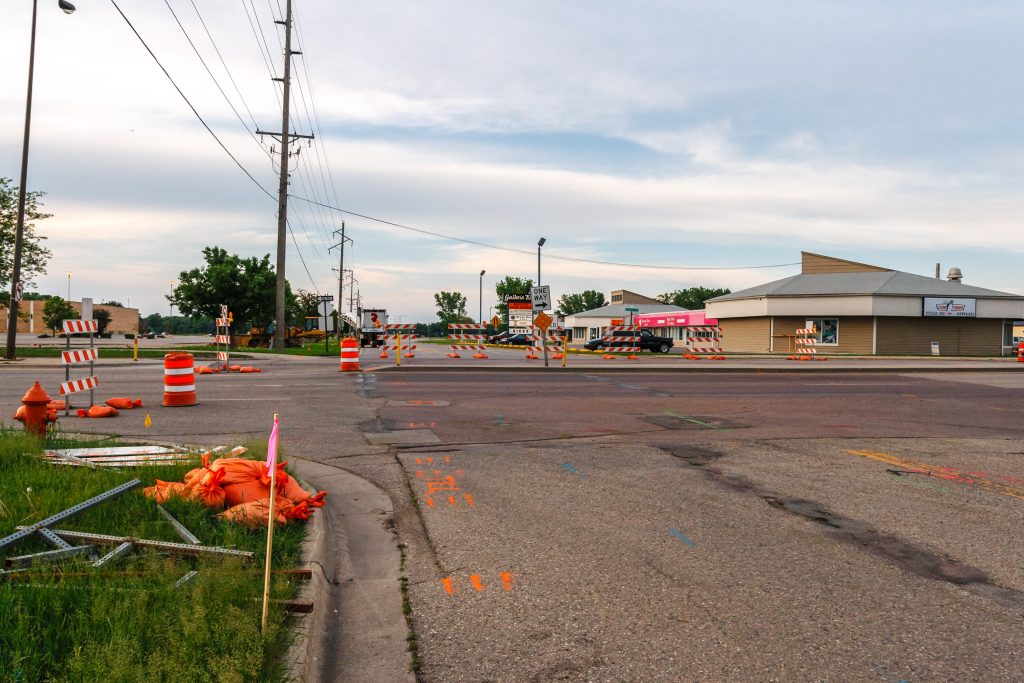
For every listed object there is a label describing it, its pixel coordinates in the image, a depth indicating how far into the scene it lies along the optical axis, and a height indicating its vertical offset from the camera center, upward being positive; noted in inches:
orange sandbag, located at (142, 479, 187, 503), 212.7 -49.4
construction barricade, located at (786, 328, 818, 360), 1451.2 -24.5
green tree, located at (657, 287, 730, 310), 6644.7 +348.9
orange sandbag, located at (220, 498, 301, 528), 198.2 -51.8
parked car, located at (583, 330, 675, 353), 1838.0 -27.1
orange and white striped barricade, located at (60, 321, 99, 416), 464.2 -20.2
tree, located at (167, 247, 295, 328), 2092.8 +118.8
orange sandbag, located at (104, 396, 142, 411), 494.9 -53.3
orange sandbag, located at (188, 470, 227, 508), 209.7 -48.5
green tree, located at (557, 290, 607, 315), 6481.3 +276.2
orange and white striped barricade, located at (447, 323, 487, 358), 1284.4 -12.9
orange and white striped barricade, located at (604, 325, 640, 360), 1413.8 -15.7
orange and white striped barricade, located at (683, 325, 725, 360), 1432.1 -13.7
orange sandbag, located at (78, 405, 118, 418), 454.0 -54.7
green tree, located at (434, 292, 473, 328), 6476.4 +232.9
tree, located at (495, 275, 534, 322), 5743.1 +358.1
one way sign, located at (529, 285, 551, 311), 1063.6 +52.1
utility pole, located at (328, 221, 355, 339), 3011.8 +268.4
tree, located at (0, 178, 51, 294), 1208.2 +149.1
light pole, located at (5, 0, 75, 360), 1053.2 +139.0
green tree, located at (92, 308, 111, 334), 4105.3 +57.8
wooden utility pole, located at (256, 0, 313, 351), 1496.1 +265.7
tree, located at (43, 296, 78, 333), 4170.8 +87.0
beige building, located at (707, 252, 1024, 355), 1959.9 +56.2
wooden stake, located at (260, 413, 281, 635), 131.0 -46.2
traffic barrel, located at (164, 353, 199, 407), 515.8 -38.8
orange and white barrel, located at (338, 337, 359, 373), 887.1 -33.0
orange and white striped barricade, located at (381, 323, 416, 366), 1099.3 -14.6
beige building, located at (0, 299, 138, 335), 4552.2 +43.1
